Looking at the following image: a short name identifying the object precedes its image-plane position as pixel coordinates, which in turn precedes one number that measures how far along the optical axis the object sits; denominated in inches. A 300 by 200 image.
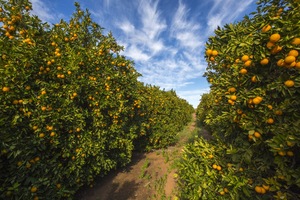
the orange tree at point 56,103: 110.1
